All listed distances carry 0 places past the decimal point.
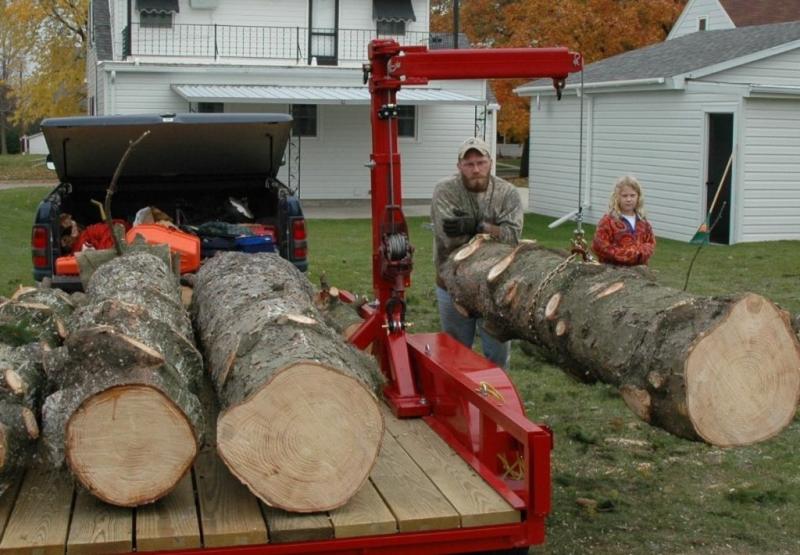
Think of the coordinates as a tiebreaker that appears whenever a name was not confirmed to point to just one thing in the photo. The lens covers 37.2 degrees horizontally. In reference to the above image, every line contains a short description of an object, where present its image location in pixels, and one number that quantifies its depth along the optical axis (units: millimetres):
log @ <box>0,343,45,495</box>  4586
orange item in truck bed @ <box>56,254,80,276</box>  8211
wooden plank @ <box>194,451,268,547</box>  4305
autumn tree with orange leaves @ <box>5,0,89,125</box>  41188
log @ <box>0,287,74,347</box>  5629
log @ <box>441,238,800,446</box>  4609
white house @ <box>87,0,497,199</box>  27609
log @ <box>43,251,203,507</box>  4371
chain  5797
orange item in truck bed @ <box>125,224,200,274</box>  7938
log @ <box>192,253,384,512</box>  4406
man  6984
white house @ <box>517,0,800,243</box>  19578
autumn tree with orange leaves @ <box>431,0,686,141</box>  34841
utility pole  25581
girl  7219
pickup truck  8398
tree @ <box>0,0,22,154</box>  44406
